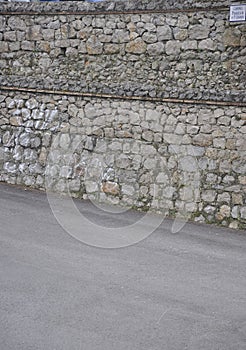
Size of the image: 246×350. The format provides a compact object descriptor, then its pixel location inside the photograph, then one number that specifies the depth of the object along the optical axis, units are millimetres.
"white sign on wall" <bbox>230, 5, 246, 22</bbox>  10961
